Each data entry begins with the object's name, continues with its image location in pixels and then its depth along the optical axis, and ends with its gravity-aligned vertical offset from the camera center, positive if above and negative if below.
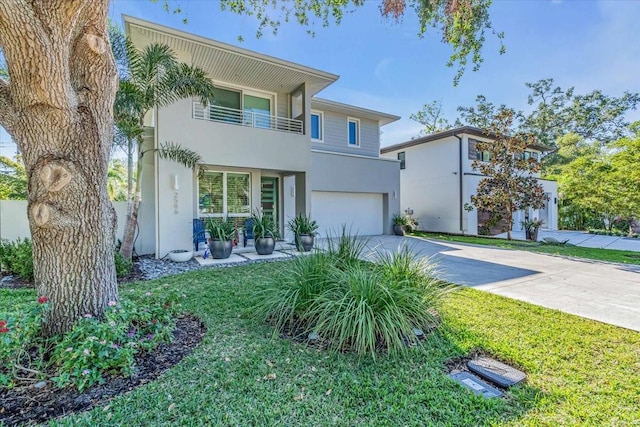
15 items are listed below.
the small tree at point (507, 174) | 14.13 +1.88
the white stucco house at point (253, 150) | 8.79 +2.27
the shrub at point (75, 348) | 2.64 -1.25
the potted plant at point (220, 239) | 8.55 -0.70
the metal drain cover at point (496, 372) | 2.88 -1.57
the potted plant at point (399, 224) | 15.41 -0.51
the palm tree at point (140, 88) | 7.48 +3.28
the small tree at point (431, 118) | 30.62 +9.77
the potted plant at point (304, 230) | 9.45 -0.49
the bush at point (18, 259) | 6.49 -0.97
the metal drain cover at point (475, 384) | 2.73 -1.61
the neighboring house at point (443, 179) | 16.70 +2.08
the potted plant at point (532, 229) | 14.91 -0.77
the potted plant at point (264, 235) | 9.17 -0.63
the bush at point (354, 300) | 3.37 -1.06
